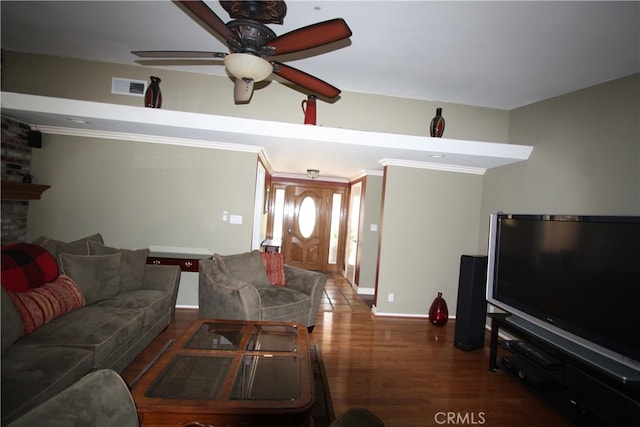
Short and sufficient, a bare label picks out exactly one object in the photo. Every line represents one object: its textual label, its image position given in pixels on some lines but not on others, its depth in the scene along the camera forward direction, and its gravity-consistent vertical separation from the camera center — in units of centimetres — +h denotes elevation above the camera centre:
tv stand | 178 -98
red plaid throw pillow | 199 -51
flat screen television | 188 -34
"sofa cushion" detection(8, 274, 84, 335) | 194 -74
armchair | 287 -84
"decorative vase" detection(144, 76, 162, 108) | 323 +118
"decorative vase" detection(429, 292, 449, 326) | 399 -114
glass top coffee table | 144 -96
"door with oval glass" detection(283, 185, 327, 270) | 725 -23
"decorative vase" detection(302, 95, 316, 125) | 334 +116
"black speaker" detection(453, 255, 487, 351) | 325 -84
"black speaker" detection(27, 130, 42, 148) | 358 +68
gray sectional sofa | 153 -89
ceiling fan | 144 +91
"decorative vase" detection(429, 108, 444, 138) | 354 +119
